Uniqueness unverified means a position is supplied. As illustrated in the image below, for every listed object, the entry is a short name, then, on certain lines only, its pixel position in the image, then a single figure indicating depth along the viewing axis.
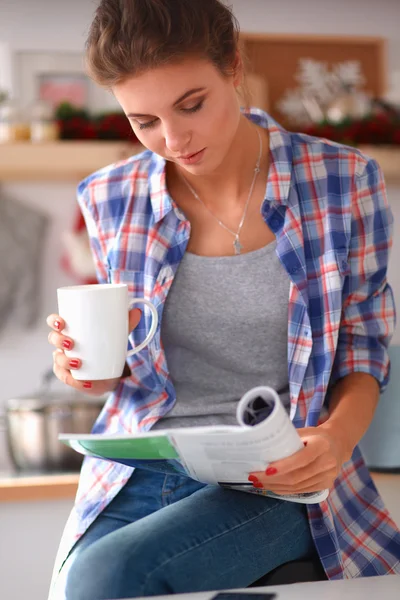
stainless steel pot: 2.15
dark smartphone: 0.86
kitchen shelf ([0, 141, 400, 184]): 2.42
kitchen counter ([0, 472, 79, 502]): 1.89
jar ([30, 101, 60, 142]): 2.44
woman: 1.06
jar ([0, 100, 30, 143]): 2.45
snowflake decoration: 2.59
